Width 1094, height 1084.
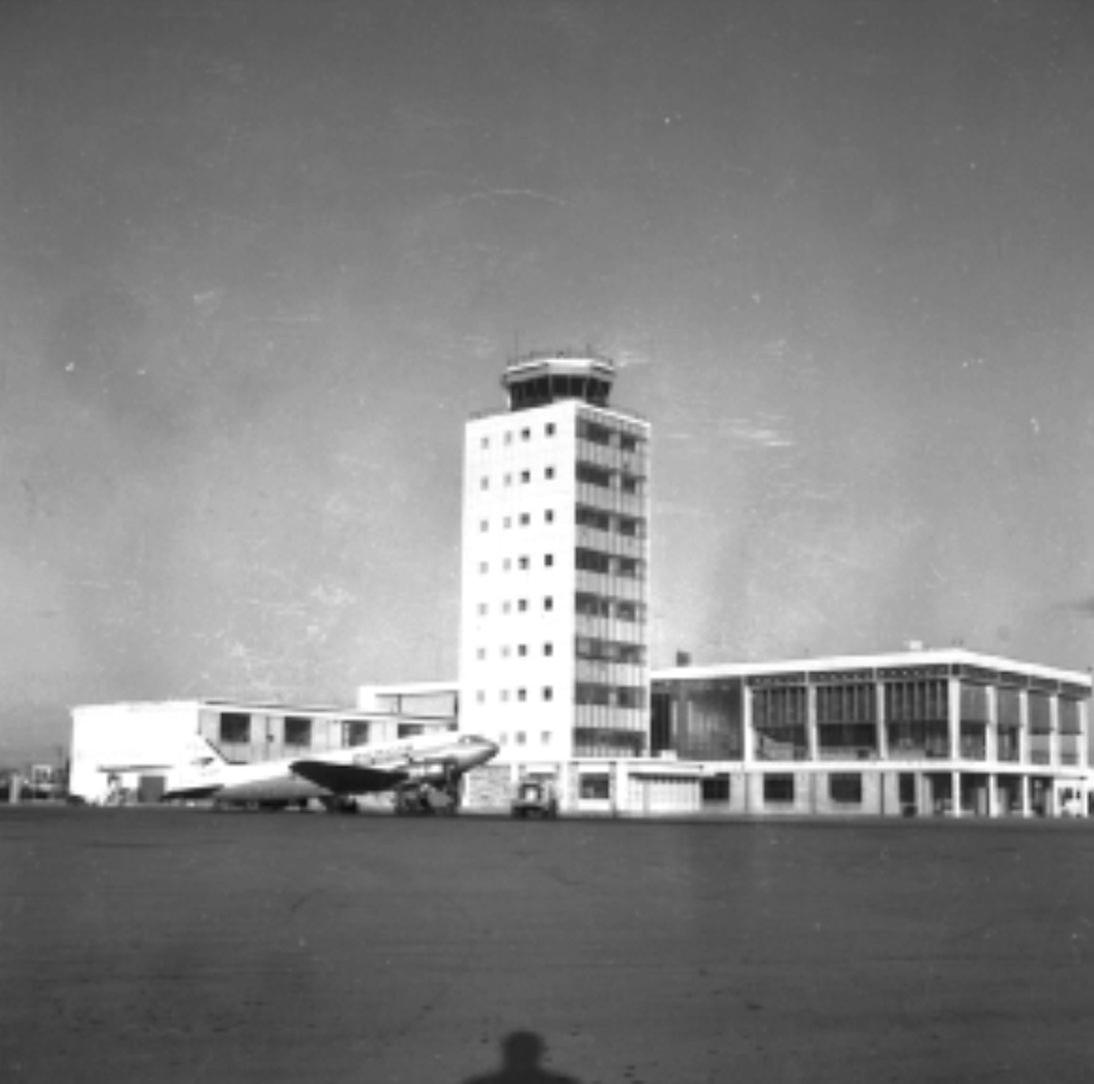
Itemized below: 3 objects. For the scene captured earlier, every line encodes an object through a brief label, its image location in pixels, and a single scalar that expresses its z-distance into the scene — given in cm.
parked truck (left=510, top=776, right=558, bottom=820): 8644
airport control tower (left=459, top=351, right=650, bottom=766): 12794
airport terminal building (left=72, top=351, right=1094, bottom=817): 12119
